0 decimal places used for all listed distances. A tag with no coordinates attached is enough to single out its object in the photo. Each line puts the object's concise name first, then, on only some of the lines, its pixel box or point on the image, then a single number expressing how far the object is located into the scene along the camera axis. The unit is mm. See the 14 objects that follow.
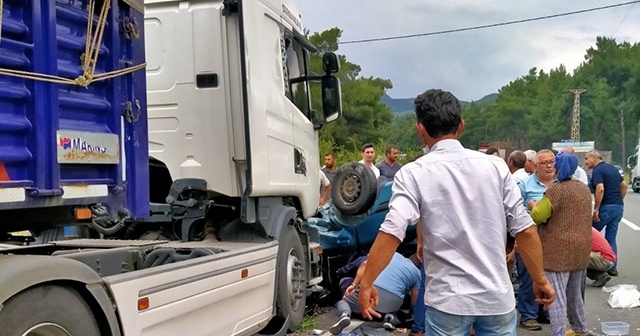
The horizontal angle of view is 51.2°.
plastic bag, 6871
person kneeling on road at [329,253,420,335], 5953
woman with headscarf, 5203
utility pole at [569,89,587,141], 77312
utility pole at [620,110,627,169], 77375
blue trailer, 2838
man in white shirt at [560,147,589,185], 6705
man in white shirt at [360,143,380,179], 10023
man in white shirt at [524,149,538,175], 8174
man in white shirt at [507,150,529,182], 7812
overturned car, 6945
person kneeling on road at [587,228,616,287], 7520
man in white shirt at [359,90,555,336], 2809
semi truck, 2891
